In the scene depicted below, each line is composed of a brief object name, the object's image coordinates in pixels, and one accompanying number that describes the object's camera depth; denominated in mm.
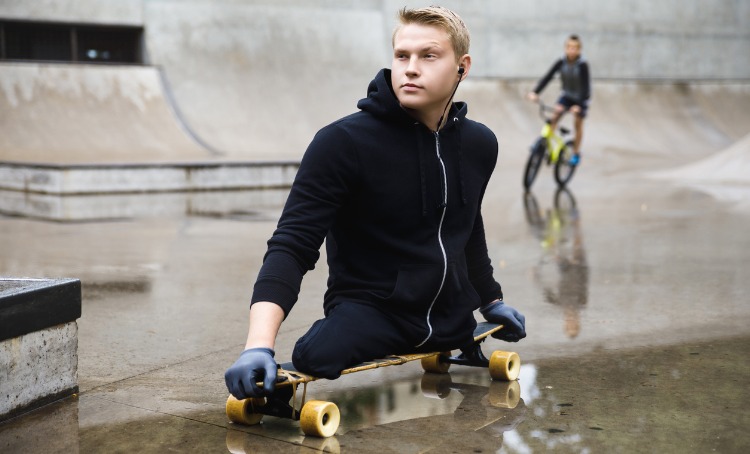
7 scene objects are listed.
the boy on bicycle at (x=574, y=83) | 12555
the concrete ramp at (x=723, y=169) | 13378
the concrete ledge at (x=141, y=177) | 9969
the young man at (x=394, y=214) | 3134
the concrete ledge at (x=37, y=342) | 3115
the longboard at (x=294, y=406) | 2936
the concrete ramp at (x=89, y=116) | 14500
